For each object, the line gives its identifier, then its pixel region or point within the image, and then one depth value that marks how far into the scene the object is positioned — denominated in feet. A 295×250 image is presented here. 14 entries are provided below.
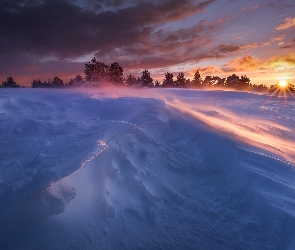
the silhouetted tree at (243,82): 164.63
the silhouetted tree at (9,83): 150.51
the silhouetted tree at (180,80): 171.65
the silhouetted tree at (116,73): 154.10
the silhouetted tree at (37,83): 187.32
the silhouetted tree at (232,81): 163.43
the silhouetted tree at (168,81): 171.42
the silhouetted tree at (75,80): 176.96
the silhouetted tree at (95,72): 148.66
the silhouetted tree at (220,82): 166.81
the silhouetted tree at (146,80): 160.86
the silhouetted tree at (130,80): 174.07
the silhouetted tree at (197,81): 172.24
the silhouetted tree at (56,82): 180.22
